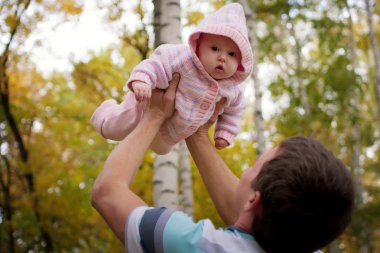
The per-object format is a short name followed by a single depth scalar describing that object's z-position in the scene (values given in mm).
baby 2256
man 1506
